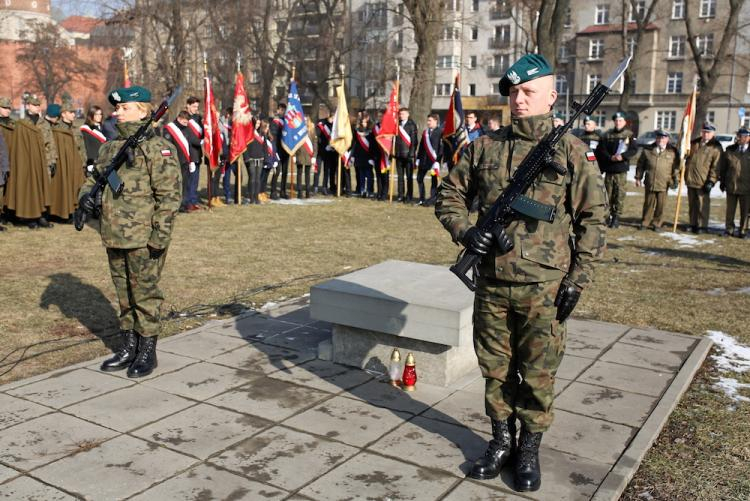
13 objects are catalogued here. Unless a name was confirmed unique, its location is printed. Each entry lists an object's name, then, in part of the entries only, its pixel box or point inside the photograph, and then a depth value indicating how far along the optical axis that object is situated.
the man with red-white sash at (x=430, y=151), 17.20
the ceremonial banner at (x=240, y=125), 15.70
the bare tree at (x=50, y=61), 61.03
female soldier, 5.34
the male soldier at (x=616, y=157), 13.71
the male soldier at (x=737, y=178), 13.26
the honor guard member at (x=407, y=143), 17.58
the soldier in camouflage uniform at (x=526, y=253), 3.64
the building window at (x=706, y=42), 60.12
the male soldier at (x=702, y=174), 13.69
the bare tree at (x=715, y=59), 32.97
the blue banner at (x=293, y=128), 17.17
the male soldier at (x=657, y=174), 14.26
